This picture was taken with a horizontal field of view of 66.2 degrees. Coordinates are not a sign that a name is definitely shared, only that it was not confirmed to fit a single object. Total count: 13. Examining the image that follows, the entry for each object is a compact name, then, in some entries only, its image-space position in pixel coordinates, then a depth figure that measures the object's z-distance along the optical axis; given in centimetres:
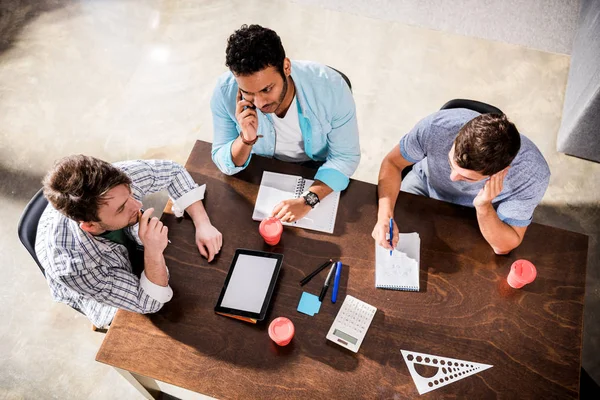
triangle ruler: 147
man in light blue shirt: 156
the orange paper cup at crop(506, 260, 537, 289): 158
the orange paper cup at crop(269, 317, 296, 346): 150
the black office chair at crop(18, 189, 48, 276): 161
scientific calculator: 152
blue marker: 160
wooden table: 148
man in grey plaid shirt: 141
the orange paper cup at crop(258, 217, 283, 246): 168
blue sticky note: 158
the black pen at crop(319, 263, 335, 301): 160
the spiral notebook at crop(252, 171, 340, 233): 177
